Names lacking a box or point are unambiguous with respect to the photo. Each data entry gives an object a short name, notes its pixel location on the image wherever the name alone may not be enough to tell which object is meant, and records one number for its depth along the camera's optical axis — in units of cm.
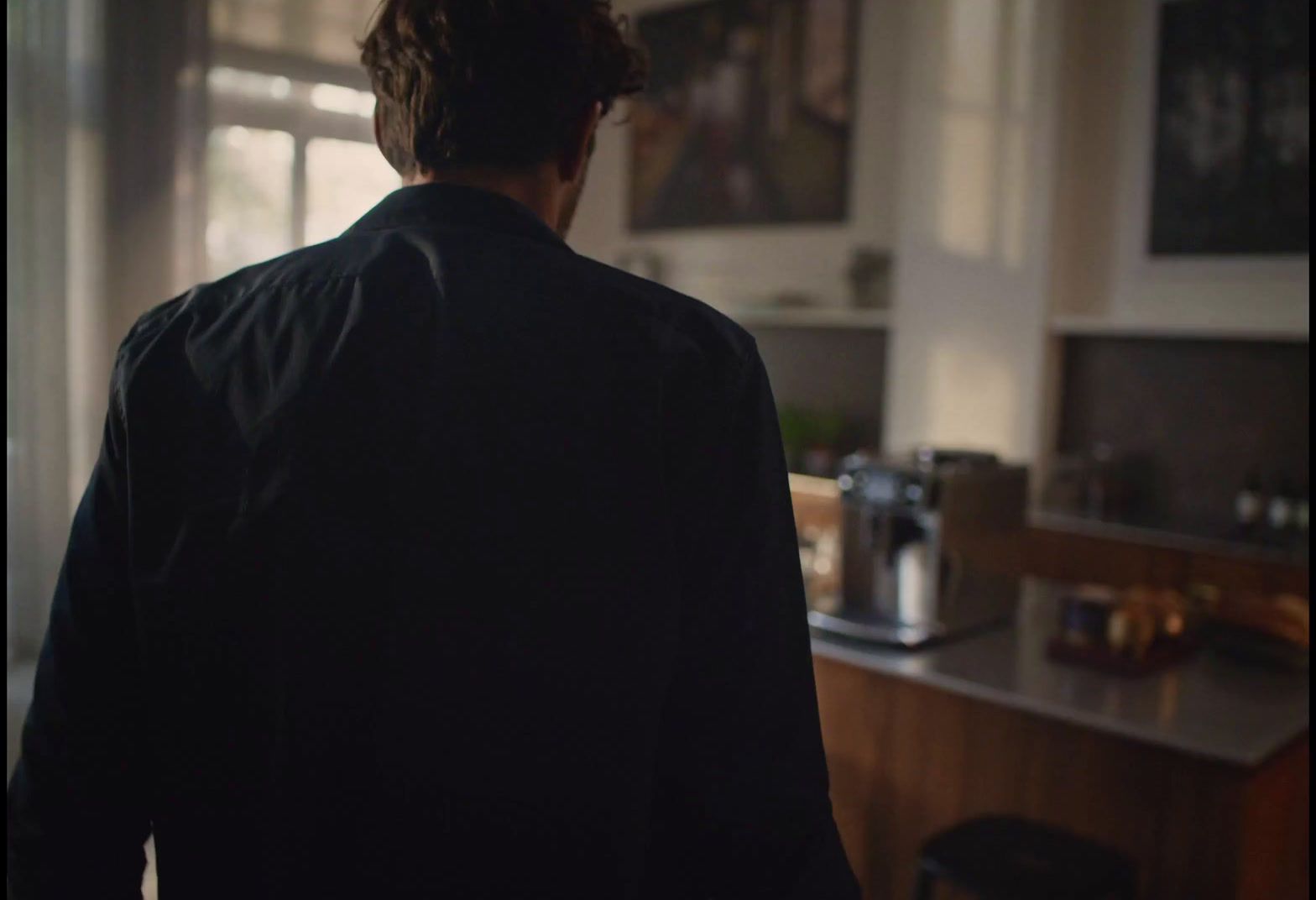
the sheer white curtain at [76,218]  249
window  282
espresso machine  249
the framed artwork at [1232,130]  402
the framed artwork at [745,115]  525
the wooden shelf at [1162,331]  406
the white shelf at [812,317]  505
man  92
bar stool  204
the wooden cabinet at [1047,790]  199
